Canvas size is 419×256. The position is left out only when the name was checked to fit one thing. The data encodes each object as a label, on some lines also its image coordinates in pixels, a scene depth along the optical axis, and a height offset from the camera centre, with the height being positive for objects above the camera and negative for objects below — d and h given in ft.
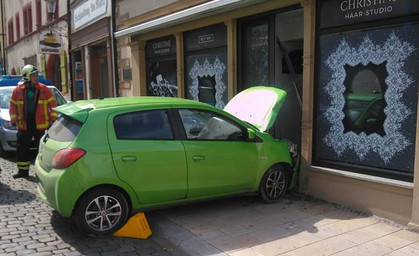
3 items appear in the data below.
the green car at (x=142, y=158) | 14.76 -2.69
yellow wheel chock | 15.55 -5.29
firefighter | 24.12 -1.29
